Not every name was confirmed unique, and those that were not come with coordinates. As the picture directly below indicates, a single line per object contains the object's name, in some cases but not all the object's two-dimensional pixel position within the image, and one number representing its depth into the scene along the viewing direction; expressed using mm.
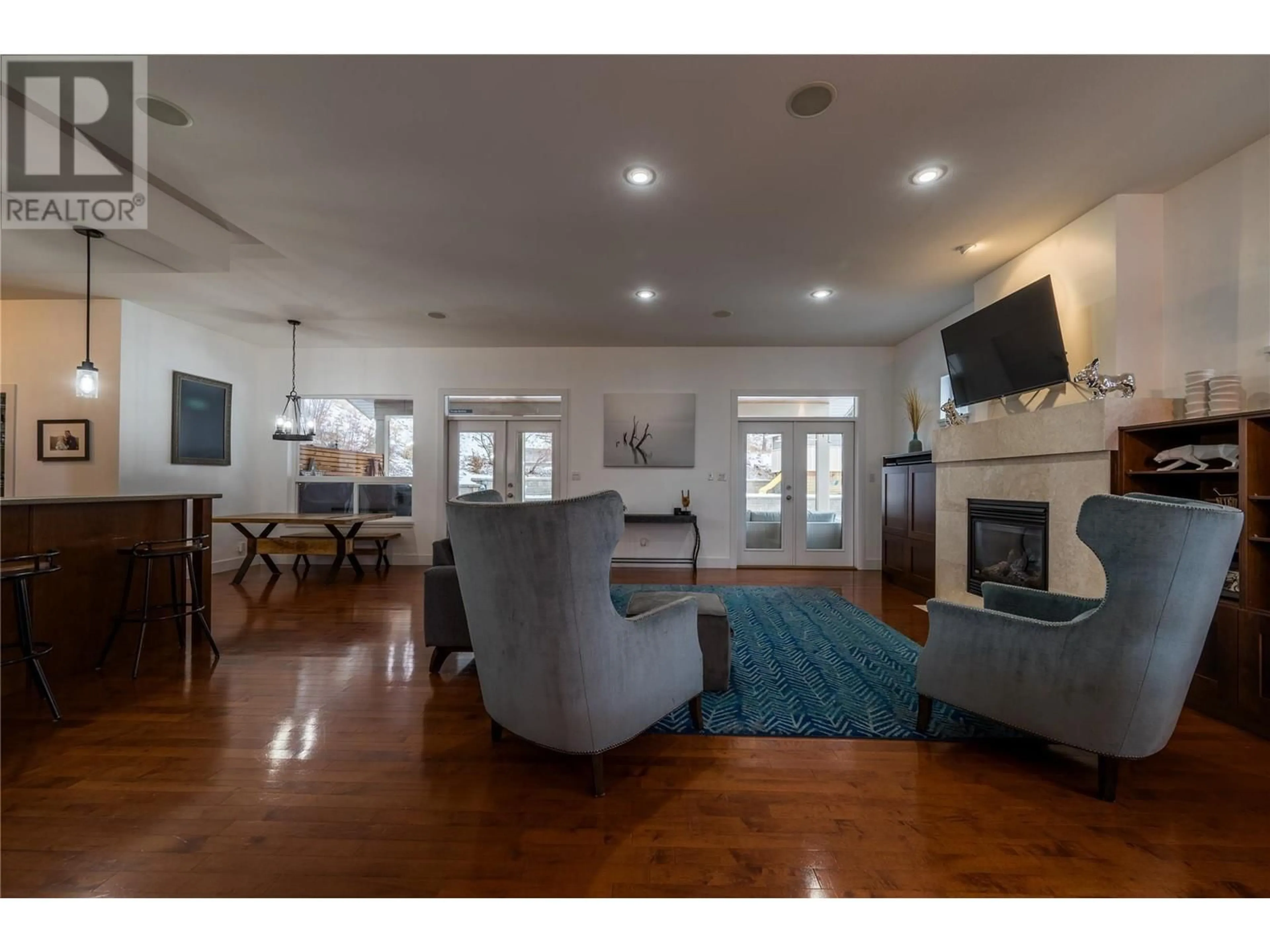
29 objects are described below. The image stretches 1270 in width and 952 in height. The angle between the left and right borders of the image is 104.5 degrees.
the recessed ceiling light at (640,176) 2613
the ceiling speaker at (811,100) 2051
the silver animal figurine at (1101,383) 2836
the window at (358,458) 6461
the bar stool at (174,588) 2779
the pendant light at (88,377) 3532
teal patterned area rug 2174
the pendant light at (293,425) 5531
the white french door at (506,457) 6531
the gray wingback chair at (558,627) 1586
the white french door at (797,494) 6328
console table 5941
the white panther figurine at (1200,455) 2354
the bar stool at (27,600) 2113
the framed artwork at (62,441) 4703
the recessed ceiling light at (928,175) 2598
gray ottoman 2441
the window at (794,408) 6332
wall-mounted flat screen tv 3230
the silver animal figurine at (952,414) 4250
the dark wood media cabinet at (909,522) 4605
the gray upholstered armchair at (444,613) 2775
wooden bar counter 2506
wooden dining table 5191
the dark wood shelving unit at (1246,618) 2172
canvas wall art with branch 6289
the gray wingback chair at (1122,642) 1531
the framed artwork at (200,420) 5270
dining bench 5328
